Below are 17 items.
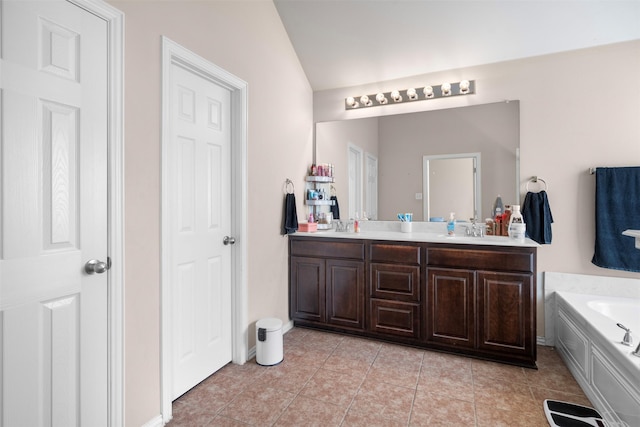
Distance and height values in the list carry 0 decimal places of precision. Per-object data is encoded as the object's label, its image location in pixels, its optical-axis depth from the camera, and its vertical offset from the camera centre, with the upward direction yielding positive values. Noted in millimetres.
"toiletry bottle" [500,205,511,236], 2824 -74
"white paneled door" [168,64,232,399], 2031 -95
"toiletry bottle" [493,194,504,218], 2885 +44
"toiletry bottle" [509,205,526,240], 2588 -99
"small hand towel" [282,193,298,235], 3018 -22
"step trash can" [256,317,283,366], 2436 -947
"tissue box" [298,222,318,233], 3184 -137
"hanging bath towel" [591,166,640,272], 2475 -23
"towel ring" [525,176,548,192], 2750 +259
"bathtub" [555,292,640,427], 1588 -787
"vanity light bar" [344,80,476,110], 2994 +1109
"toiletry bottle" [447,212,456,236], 2993 -113
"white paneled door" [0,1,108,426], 1230 -8
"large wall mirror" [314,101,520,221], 2906 +488
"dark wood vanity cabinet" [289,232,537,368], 2406 -620
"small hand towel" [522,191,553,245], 2660 -32
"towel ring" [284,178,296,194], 3062 +247
